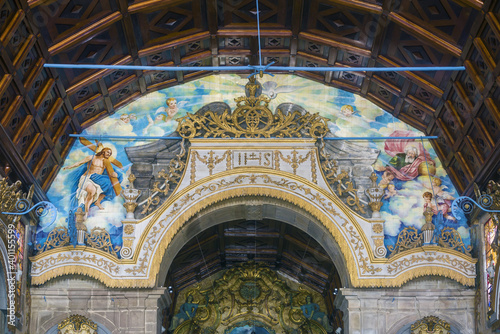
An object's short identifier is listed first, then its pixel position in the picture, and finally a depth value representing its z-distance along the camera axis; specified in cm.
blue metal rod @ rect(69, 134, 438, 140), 1727
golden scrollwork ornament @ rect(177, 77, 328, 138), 1722
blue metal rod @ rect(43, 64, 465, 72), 1436
